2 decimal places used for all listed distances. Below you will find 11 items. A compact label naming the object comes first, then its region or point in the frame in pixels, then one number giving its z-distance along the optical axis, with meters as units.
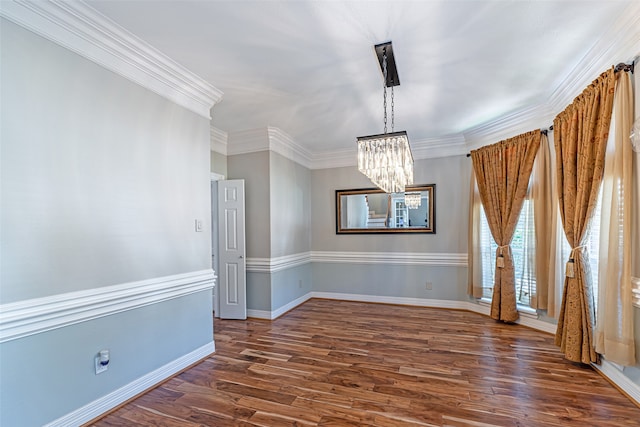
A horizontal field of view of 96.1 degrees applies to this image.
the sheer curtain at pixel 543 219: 3.31
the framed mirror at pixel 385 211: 4.66
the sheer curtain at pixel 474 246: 4.14
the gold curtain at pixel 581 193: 2.32
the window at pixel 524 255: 3.53
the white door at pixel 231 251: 4.09
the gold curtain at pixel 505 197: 3.54
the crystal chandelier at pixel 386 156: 2.18
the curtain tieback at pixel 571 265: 2.56
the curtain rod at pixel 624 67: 2.06
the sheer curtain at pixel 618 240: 2.04
